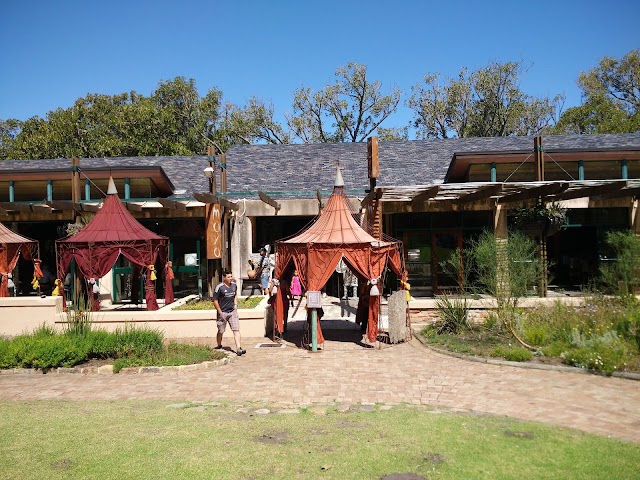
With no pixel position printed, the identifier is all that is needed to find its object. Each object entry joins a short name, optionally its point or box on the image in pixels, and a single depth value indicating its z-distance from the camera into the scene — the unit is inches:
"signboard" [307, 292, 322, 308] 442.0
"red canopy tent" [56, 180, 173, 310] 540.1
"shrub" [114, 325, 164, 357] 401.4
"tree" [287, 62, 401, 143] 1512.1
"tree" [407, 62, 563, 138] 1462.8
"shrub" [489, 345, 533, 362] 375.2
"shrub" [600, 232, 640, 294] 474.3
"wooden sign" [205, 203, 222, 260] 581.0
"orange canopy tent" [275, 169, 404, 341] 454.0
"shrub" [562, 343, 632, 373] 340.5
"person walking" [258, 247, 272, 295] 682.8
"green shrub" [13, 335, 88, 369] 377.7
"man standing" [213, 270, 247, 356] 437.4
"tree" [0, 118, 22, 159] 1505.9
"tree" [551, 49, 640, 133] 1296.8
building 675.4
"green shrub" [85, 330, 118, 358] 398.9
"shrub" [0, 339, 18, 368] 378.0
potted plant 620.4
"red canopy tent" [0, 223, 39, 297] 607.5
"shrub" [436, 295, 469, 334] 472.4
